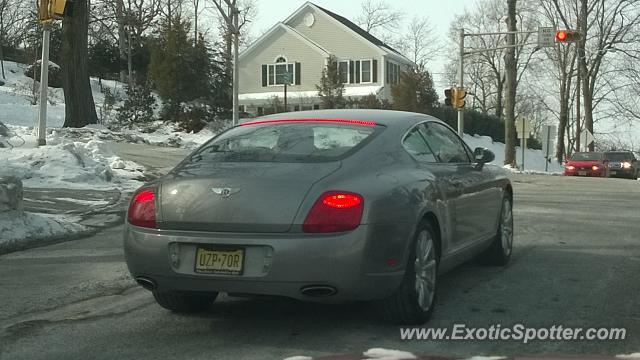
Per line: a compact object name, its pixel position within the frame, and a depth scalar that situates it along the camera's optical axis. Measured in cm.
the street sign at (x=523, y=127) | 3738
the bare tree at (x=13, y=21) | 4972
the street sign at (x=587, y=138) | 4281
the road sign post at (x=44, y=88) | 1471
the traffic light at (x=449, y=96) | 3031
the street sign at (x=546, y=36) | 2764
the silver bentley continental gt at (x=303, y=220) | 425
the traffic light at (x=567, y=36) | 2500
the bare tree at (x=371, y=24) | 7762
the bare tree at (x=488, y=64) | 6070
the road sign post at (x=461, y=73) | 3141
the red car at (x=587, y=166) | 3169
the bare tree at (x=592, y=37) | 4768
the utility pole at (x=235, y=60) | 2522
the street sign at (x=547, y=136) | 3683
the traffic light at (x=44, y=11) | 1417
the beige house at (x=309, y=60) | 4781
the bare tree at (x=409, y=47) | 8162
